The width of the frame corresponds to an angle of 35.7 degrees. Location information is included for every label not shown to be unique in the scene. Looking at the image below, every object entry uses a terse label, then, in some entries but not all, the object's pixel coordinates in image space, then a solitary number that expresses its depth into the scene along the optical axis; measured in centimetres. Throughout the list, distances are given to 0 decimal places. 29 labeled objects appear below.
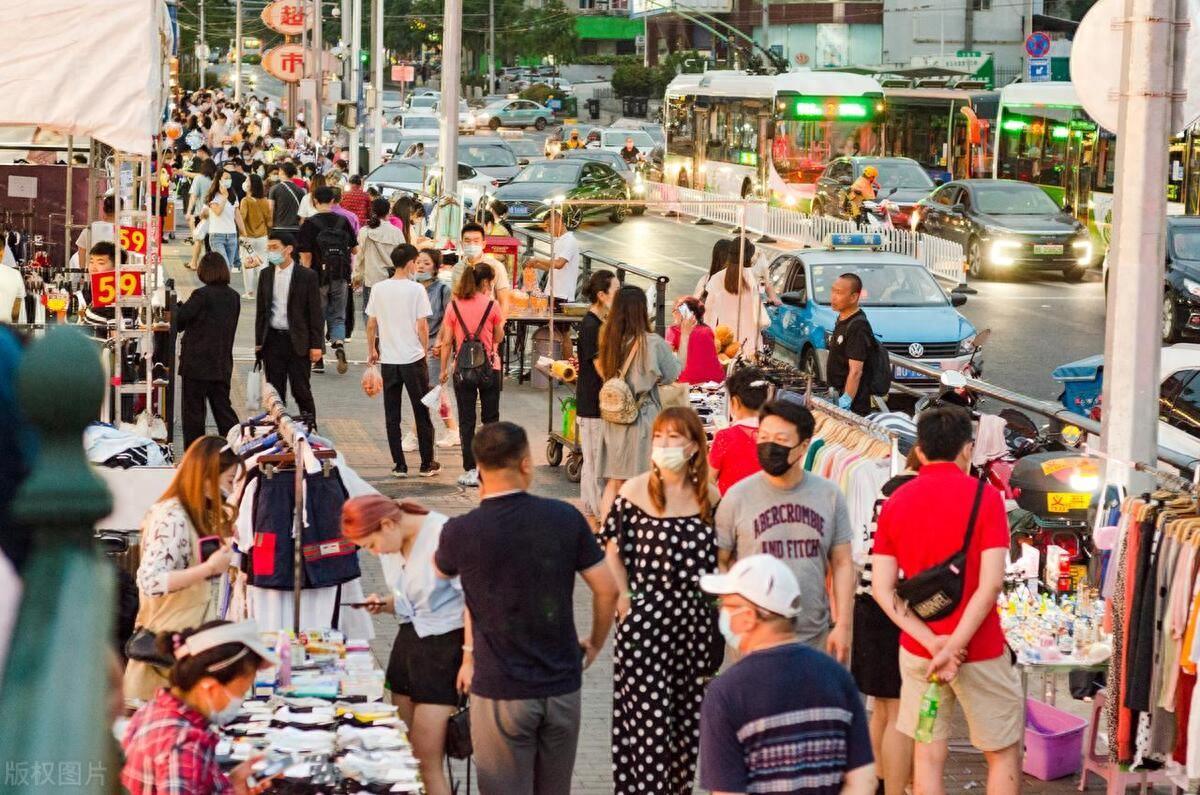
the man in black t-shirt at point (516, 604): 651
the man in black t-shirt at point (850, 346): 1276
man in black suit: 1588
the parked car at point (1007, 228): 3266
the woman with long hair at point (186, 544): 764
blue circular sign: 4781
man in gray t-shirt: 742
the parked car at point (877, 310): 2084
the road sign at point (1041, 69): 5044
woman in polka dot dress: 741
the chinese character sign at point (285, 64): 4900
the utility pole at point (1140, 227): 871
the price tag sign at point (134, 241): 1341
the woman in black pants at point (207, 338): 1484
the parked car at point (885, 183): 3772
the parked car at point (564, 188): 3919
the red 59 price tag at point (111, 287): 1326
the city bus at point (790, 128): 4297
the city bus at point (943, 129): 4347
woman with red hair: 702
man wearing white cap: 504
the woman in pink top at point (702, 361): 1394
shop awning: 1051
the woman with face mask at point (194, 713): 526
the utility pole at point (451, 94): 2566
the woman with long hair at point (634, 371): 1195
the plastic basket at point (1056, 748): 876
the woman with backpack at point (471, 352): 1494
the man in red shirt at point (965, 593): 728
